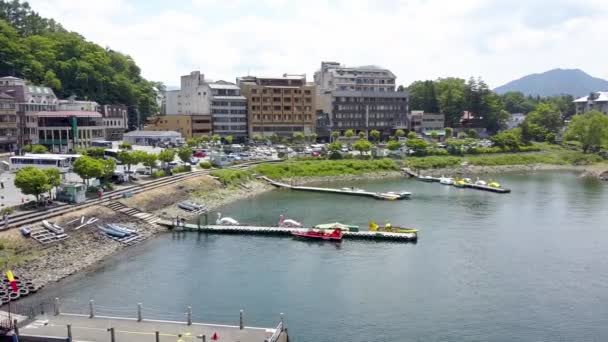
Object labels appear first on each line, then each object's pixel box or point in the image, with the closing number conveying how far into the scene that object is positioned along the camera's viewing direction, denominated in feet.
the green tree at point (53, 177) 144.72
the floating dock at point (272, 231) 149.79
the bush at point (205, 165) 238.99
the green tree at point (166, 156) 215.10
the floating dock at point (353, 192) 213.87
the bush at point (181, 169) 219.59
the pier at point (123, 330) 78.33
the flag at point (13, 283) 89.50
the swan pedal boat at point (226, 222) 163.32
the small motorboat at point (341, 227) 154.40
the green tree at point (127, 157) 196.29
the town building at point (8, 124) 249.55
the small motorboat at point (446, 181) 254.57
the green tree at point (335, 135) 366.84
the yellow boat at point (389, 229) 152.35
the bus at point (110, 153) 231.67
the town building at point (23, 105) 264.72
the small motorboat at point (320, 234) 149.59
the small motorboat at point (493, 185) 239.36
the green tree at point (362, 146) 303.68
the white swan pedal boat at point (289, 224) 160.86
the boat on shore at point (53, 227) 131.13
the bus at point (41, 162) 192.95
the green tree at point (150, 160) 202.97
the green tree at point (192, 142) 300.18
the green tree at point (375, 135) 375.82
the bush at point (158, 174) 204.95
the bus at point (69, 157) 197.67
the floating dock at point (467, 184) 232.32
